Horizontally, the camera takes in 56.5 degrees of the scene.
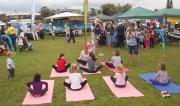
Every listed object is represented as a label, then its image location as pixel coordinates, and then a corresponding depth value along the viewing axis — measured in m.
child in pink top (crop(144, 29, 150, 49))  10.91
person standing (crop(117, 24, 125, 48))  11.11
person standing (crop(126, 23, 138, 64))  7.46
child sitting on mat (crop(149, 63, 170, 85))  5.42
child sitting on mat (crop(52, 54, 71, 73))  6.70
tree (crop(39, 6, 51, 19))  48.28
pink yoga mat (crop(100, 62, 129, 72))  6.81
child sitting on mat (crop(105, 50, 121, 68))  6.99
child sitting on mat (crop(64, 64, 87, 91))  5.13
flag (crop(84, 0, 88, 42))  7.36
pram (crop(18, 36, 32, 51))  10.72
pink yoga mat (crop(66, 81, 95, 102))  4.65
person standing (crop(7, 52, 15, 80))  5.92
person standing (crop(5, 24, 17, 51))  10.54
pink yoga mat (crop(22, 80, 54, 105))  4.58
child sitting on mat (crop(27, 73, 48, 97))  4.86
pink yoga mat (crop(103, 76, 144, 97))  4.84
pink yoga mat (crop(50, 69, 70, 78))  6.43
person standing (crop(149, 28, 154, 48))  11.17
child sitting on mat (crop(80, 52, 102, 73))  6.60
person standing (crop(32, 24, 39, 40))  16.29
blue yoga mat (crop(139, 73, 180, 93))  5.08
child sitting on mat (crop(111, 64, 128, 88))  5.28
